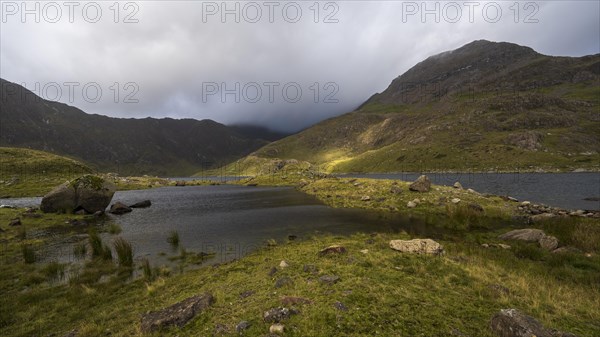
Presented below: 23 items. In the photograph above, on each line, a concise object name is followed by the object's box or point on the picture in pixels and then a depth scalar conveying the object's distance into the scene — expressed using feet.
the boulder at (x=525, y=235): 75.31
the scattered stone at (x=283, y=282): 45.65
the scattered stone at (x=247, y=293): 42.51
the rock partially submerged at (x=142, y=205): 200.05
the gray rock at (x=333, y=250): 64.45
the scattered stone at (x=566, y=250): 63.67
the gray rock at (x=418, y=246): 63.87
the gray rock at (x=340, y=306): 34.25
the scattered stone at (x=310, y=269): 51.64
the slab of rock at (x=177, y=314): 34.63
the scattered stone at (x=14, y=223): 117.71
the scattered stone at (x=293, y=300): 36.52
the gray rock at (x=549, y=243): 68.23
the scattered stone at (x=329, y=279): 44.59
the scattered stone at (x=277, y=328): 29.50
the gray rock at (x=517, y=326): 25.63
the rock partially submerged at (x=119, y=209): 170.91
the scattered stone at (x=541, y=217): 97.94
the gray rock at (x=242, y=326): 31.12
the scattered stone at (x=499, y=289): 40.58
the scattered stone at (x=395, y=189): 157.73
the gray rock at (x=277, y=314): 32.40
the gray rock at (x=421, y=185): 151.33
